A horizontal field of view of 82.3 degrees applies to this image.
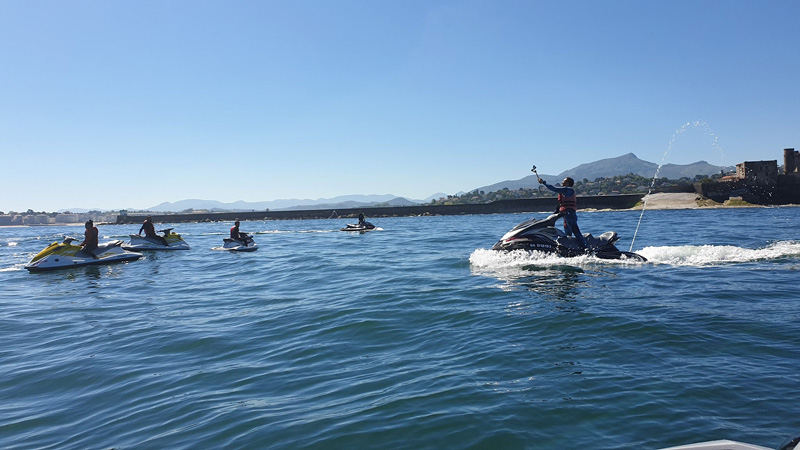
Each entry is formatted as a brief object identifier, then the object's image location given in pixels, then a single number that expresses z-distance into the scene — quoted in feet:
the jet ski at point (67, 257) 61.77
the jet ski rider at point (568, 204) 40.11
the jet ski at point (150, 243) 83.35
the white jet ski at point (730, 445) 8.57
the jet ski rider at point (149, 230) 84.38
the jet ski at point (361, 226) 133.90
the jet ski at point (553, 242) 42.42
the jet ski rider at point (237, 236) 81.46
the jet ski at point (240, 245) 80.33
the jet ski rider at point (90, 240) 65.05
